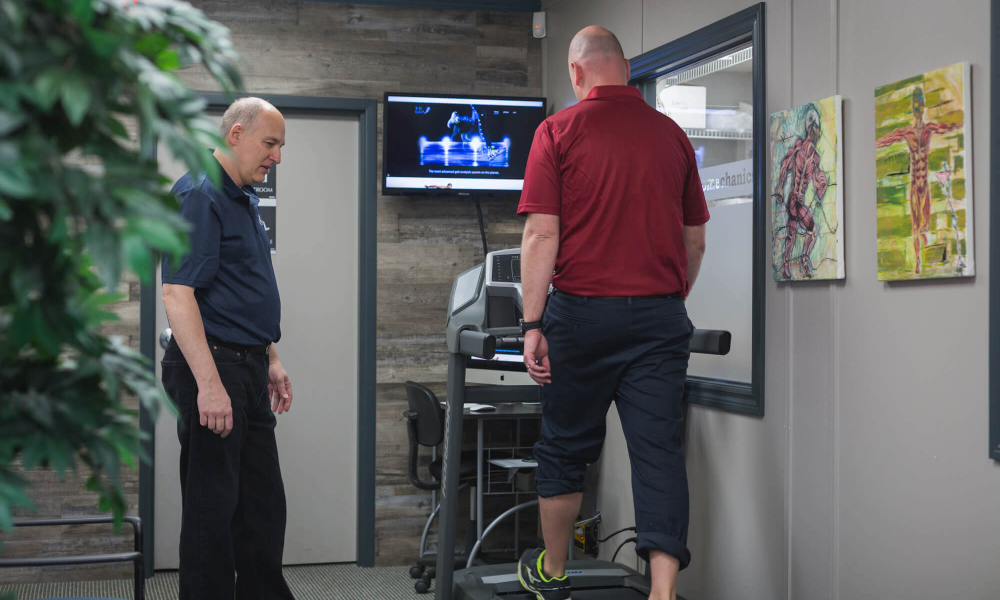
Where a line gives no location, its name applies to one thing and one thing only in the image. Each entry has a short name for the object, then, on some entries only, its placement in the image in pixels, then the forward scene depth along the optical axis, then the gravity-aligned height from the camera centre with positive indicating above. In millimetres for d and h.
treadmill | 2494 -296
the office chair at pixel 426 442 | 3420 -530
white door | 3893 -87
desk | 3421 -428
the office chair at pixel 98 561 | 1536 -461
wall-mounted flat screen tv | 3791 +742
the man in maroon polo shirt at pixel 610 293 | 2098 +43
